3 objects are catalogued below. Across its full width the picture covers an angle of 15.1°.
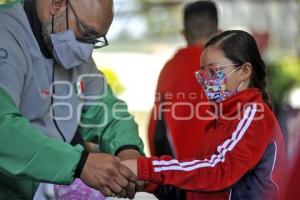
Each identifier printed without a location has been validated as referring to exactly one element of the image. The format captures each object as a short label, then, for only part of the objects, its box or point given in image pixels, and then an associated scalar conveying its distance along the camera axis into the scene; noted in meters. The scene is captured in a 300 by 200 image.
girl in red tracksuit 4.14
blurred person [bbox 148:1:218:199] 6.53
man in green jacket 3.72
